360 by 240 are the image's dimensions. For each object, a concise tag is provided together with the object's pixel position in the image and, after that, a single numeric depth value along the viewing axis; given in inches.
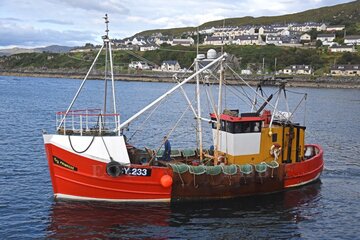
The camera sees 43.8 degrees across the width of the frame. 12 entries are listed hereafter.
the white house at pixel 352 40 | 6998.0
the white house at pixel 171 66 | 6471.5
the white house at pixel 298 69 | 5791.3
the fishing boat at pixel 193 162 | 768.3
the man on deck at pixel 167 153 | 901.8
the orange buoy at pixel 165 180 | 785.6
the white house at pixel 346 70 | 5590.6
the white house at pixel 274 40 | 7662.4
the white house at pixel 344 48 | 6505.9
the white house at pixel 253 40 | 7751.0
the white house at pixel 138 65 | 7234.3
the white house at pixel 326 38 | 7472.4
